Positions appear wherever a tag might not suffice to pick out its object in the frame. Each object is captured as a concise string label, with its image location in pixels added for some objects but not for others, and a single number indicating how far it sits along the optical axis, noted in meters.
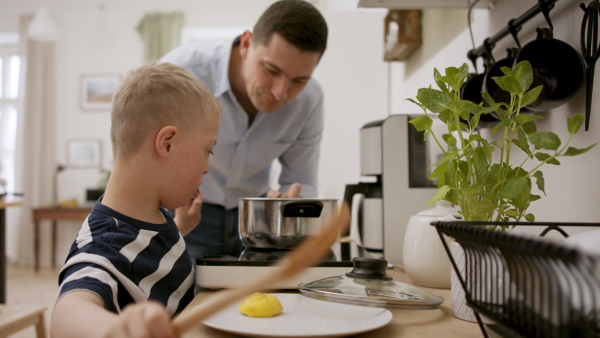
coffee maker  1.15
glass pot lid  0.62
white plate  0.51
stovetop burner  0.77
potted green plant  0.59
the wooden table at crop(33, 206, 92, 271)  4.63
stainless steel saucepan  0.86
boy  0.67
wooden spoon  0.29
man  1.28
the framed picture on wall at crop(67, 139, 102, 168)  5.06
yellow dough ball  0.59
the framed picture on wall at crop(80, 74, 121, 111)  5.05
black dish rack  0.31
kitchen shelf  1.18
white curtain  4.96
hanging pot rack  0.79
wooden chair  1.62
